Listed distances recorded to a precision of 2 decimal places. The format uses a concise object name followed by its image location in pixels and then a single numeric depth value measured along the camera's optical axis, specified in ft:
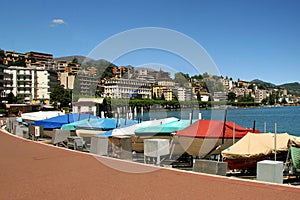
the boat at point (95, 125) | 67.67
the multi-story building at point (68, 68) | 573.49
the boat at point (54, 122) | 79.05
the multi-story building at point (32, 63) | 581.36
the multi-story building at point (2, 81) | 296.03
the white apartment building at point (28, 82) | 355.97
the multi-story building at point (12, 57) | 618.03
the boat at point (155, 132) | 54.75
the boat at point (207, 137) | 46.44
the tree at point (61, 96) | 304.50
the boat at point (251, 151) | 39.19
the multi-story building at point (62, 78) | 477.61
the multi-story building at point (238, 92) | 598.75
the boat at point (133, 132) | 55.98
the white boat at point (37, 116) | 107.83
